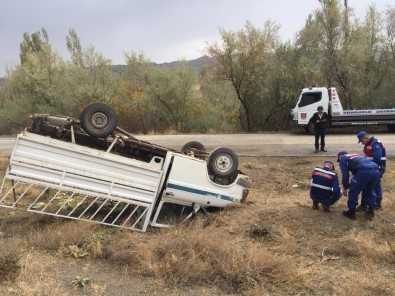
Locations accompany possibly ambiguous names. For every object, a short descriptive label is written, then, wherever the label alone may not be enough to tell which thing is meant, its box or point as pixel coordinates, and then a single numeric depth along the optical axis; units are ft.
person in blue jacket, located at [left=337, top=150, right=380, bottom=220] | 21.61
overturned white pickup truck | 19.03
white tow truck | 60.44
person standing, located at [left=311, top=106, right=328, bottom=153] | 41.88
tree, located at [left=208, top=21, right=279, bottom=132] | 71.97
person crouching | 22.77
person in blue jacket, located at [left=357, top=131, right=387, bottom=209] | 24.11
